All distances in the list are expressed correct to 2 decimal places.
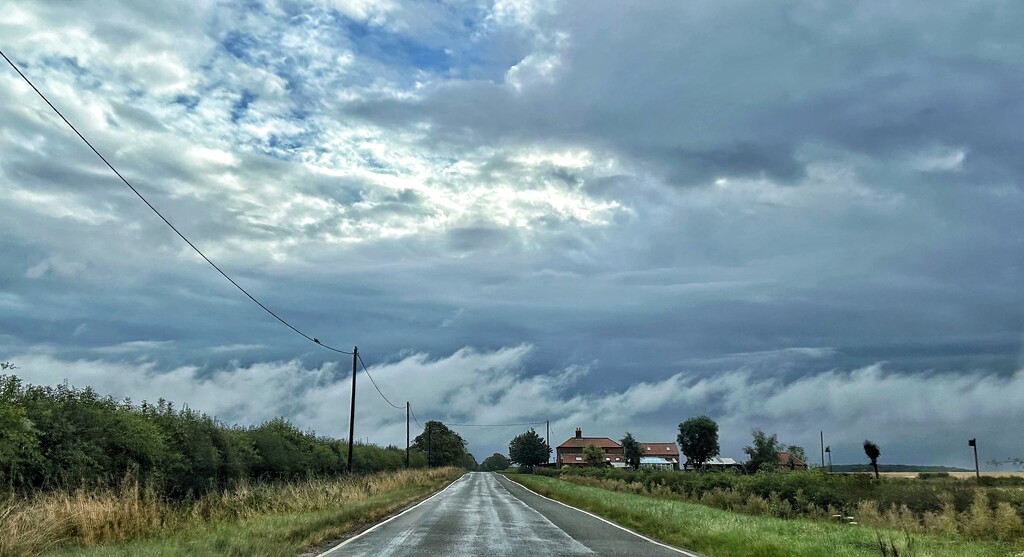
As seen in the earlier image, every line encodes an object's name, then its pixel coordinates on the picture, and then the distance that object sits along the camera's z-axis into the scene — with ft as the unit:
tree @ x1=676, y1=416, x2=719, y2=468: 522.88
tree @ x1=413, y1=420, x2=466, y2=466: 613.72
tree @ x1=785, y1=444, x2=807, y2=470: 462.19
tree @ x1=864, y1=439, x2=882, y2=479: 287.01
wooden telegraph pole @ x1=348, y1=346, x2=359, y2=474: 171.12
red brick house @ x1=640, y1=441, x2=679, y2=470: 601.67
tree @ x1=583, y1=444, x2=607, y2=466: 533.55
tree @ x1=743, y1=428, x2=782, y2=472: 406.00
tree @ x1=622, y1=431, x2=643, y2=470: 537.65
